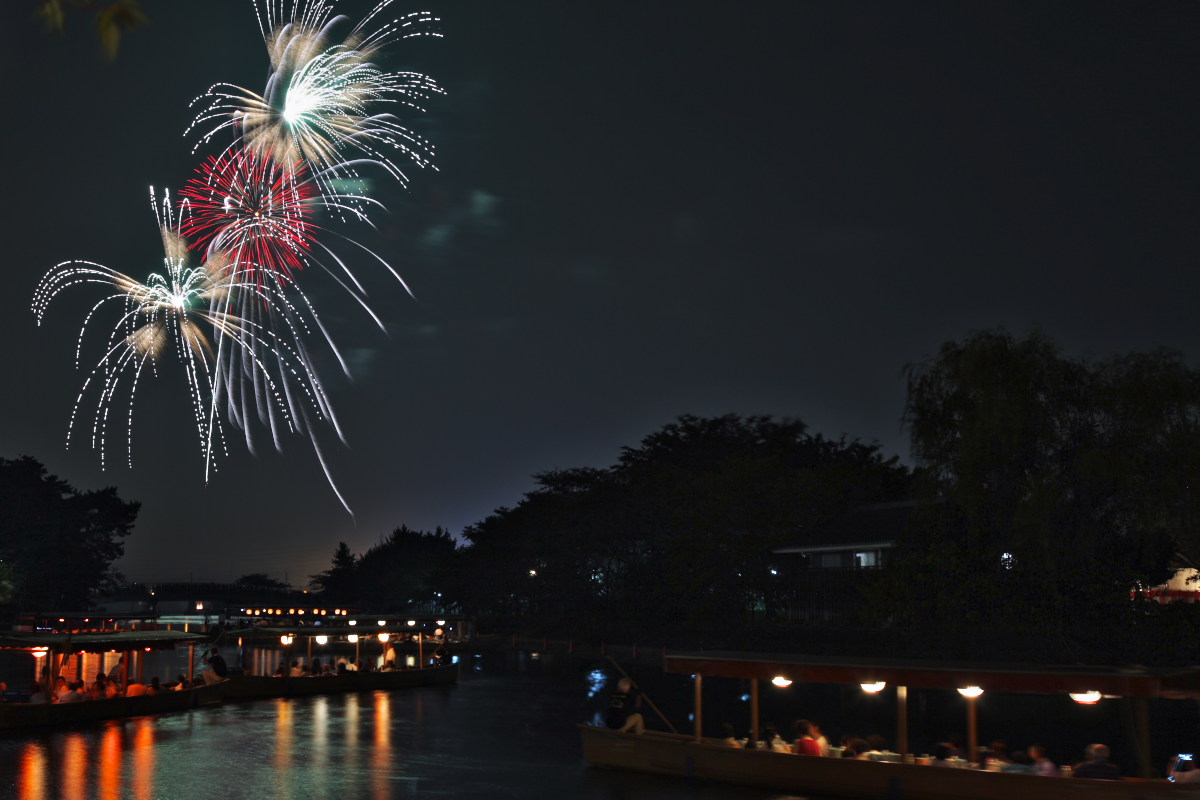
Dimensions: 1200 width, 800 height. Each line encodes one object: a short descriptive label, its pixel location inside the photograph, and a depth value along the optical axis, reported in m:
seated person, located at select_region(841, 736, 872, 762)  17.98
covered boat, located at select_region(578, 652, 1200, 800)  15.64
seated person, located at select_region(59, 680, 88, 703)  26.23
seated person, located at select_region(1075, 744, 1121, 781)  15.29
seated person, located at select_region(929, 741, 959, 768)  17.16
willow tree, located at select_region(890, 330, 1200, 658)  28.83
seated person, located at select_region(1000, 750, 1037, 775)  16.08
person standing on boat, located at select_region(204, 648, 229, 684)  33.27
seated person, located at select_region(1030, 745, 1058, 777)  15.90
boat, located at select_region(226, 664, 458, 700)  33.38
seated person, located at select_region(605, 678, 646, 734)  20.70
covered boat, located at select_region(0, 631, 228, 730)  24.98
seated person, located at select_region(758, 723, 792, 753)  18.69
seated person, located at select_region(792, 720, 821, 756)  18.09
